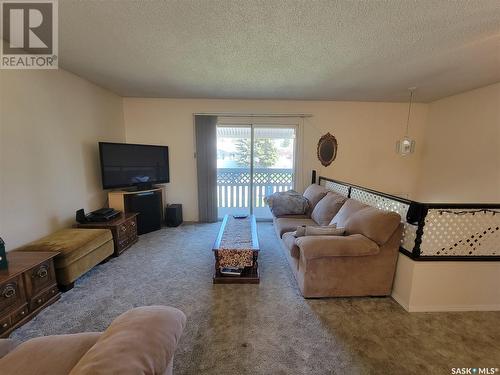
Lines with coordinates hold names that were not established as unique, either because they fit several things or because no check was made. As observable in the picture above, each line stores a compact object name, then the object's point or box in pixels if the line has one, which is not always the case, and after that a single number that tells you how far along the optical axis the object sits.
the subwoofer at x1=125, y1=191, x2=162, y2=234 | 3.54
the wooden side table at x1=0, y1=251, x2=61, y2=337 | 1.63
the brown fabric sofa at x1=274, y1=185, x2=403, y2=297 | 1.98
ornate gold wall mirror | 4.32
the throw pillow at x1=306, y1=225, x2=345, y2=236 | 2.19
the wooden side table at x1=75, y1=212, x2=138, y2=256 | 2.87
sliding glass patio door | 4.35
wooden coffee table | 2.32
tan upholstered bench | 2.13
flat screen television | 3.32
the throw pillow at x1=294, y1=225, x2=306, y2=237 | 2.29
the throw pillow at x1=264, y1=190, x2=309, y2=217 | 3.39
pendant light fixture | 3.43
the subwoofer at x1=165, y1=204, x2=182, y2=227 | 4.09
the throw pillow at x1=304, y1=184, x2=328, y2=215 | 3.38
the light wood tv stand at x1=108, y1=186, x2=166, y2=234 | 3.46
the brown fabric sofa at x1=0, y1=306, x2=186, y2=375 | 0.64
